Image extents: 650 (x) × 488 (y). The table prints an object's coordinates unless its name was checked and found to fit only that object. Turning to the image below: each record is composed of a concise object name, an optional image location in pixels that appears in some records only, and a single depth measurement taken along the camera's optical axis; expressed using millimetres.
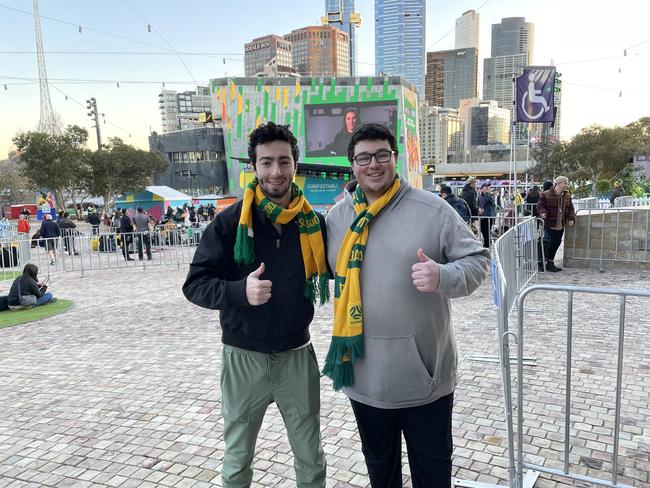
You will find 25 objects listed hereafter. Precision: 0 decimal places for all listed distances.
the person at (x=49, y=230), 14609
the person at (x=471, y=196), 12250
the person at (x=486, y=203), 14484
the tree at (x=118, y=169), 35750
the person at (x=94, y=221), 21453
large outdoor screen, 47281
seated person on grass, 8219
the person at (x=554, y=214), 9516
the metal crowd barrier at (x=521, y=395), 2486
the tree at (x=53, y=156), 30281
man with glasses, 2055
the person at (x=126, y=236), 13508
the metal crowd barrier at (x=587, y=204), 16531
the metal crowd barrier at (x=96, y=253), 12531
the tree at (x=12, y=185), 46688
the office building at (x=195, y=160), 55656
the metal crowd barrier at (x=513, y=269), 2740
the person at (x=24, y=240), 12448
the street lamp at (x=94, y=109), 32406
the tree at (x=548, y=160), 47062
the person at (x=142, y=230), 13770
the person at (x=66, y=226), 16808
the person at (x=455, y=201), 10125
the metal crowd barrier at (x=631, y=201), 15336
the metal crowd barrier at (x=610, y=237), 9453
